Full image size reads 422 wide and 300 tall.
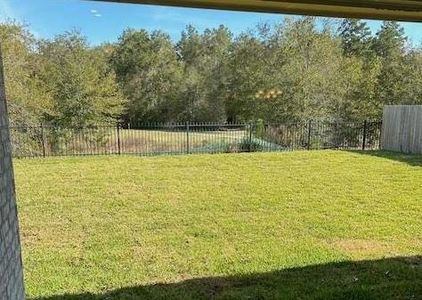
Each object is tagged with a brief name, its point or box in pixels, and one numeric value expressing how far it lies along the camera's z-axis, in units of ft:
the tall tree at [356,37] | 82.94
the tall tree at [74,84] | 50.93
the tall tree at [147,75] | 76.43
